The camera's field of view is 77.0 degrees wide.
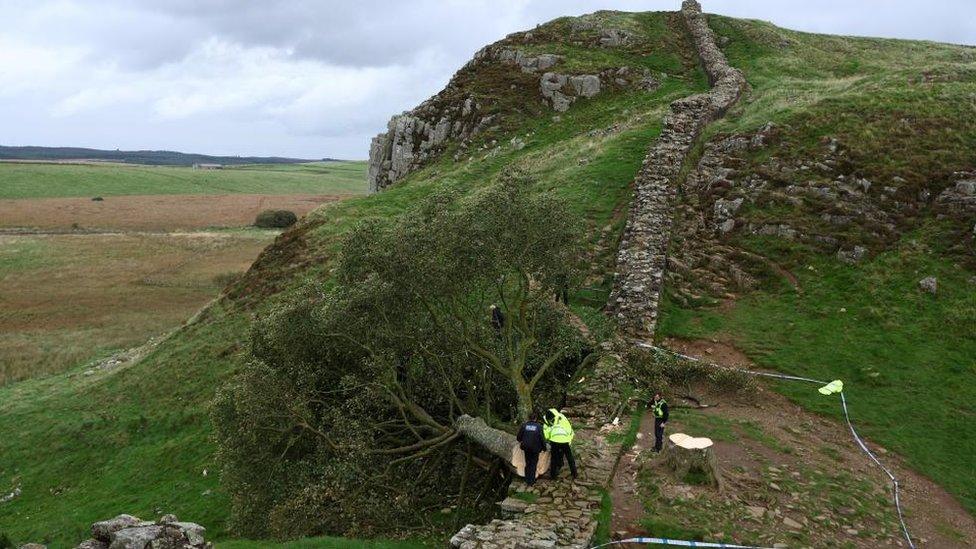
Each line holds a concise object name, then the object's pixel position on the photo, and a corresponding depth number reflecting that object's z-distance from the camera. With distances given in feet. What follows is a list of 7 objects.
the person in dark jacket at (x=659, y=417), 58.08
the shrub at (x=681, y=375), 74.64
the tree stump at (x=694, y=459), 53.11
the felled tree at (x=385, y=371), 58.34
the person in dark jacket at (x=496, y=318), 76.54
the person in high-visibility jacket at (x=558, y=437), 51.34
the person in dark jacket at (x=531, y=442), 51.34
